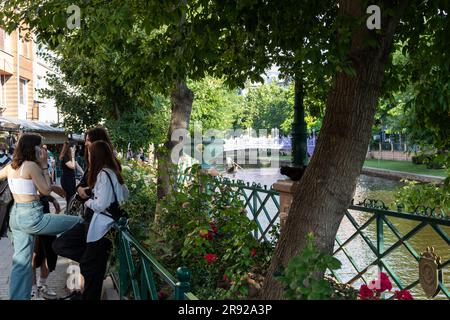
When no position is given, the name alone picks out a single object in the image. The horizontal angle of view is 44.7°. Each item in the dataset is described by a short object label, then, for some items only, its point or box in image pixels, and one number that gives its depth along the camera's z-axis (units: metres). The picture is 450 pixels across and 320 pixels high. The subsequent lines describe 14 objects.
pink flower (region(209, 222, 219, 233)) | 5.48
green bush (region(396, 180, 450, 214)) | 8.12
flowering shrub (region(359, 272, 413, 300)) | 3.40
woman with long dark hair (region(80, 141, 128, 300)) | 4.97
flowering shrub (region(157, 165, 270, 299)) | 4.65
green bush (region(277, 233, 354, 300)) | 2.35
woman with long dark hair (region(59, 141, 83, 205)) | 10.86
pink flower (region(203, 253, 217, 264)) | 4.77
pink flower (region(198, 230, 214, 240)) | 4.96
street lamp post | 6.82
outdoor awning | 21.85
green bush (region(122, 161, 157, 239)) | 6.43
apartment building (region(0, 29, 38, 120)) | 32.59
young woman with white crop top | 5.29
